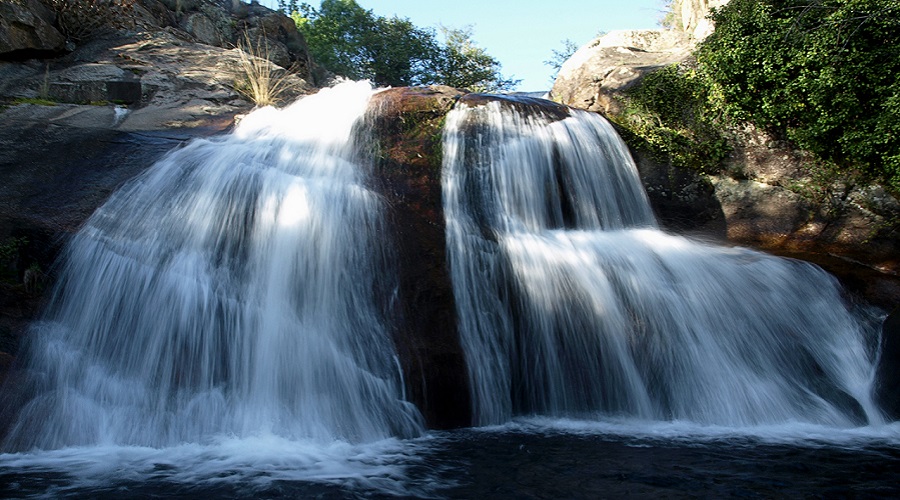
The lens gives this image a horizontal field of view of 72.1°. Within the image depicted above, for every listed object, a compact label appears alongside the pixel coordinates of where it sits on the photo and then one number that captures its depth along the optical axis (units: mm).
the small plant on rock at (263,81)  10414
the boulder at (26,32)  9844
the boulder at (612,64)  11477
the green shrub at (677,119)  9812
